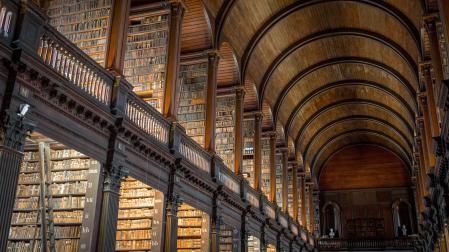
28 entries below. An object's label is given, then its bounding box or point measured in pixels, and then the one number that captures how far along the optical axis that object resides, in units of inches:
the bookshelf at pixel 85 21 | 360.8
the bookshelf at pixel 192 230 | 439.5
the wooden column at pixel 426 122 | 526.1
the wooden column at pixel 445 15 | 311.4
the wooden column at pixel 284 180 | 757.9
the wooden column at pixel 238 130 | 546.9
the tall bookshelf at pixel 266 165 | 705.2
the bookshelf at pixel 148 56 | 409.1
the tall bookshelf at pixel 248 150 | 663.1
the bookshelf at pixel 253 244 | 663.8
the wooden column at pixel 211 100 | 463.2
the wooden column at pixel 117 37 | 320.1
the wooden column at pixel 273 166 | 689.6
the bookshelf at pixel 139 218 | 361.4
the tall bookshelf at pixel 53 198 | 301.0
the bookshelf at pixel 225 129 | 559.2
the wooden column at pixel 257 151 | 610.4
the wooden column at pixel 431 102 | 445.4
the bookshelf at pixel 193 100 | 485.7
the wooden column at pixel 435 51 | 370.8
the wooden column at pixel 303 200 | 919.5
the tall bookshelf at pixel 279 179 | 786.3
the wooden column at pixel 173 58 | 390.3
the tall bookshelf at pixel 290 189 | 866.5
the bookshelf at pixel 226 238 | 513.0
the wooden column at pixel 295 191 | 839.1
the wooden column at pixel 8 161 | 214.7
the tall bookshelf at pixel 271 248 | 709.9
